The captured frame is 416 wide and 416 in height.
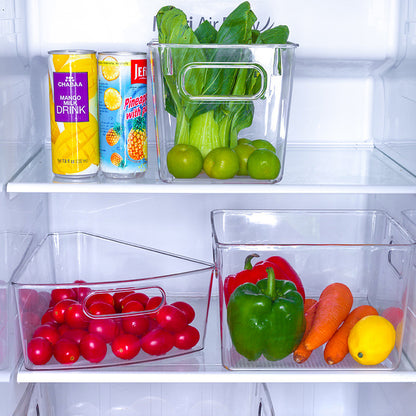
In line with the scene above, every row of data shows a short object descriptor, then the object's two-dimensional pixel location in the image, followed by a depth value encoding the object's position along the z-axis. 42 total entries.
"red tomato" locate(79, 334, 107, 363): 1.24
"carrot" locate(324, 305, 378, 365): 1.24
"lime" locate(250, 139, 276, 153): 1.24
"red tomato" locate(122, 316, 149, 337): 1.25
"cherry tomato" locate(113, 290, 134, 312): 1.31
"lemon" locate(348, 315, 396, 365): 1.22
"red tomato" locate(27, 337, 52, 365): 1.22
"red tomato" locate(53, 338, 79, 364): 1.24
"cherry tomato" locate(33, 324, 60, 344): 1.26
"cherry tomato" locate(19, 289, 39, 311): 1.22
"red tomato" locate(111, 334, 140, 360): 1.24
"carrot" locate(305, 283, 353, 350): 1.25
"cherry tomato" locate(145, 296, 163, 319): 1.29
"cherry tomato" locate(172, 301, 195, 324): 1.31
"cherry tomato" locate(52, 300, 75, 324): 1.30
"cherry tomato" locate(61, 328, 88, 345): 1.26
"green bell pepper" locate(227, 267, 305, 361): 1.19
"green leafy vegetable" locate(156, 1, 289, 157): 1.18
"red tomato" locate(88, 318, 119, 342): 1.25
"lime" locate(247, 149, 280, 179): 1.19
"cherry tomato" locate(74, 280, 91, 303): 1.24
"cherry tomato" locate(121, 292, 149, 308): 1.31
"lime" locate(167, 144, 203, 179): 1.20
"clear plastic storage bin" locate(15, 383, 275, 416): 1.71
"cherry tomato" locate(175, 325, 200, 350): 1.28
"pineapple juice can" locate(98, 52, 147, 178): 1.18
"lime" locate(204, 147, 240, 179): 1.19
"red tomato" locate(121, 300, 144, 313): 1.26
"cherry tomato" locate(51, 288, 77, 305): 1.31
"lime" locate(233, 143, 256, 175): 1.22
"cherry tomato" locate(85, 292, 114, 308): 1.27
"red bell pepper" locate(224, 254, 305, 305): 1.26
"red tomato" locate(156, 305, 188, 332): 1.27
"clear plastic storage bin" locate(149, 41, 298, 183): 1.17
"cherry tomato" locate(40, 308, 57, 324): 1.32
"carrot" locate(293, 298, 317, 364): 1.24
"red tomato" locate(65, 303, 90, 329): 1.28
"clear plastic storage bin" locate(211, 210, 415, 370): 1.24
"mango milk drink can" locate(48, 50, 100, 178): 1.17
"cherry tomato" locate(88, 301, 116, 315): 1.25
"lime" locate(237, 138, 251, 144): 1.26
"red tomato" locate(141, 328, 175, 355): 1.26
